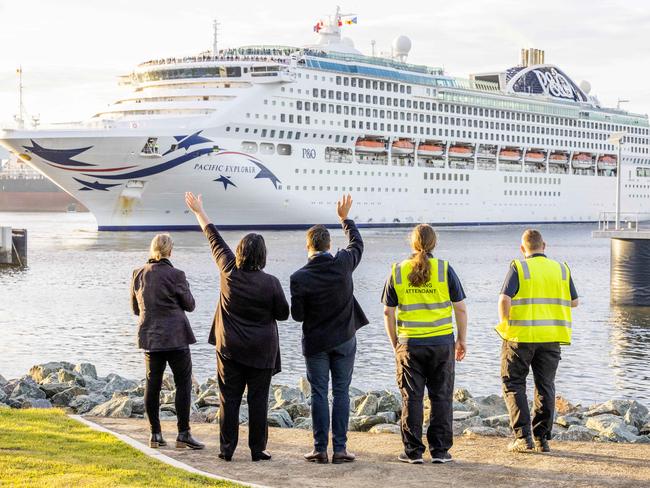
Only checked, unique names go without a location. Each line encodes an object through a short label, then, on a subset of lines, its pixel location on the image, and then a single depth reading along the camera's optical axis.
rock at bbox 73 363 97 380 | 14.37
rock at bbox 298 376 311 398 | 13.60
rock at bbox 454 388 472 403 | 12.66
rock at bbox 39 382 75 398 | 12.21
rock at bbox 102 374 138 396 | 12.99
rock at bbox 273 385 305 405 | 12.05
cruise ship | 56.78
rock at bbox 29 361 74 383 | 14.05
